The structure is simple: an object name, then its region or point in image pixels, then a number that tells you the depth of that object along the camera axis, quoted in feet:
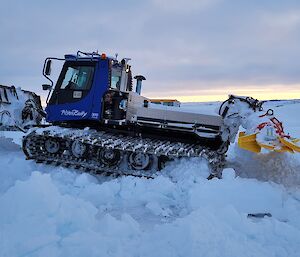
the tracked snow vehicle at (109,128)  28.76
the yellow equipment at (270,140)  23.72
